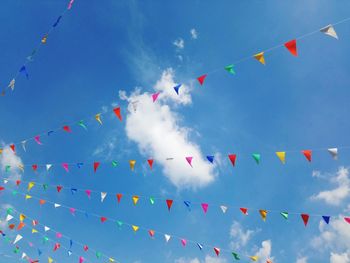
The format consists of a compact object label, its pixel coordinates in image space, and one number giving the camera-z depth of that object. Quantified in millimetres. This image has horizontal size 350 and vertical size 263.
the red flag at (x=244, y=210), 12278
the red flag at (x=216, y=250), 13603
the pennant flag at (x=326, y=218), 10719
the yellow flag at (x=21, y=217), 15388
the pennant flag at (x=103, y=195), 13580
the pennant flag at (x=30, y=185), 14492
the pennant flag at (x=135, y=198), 13416
